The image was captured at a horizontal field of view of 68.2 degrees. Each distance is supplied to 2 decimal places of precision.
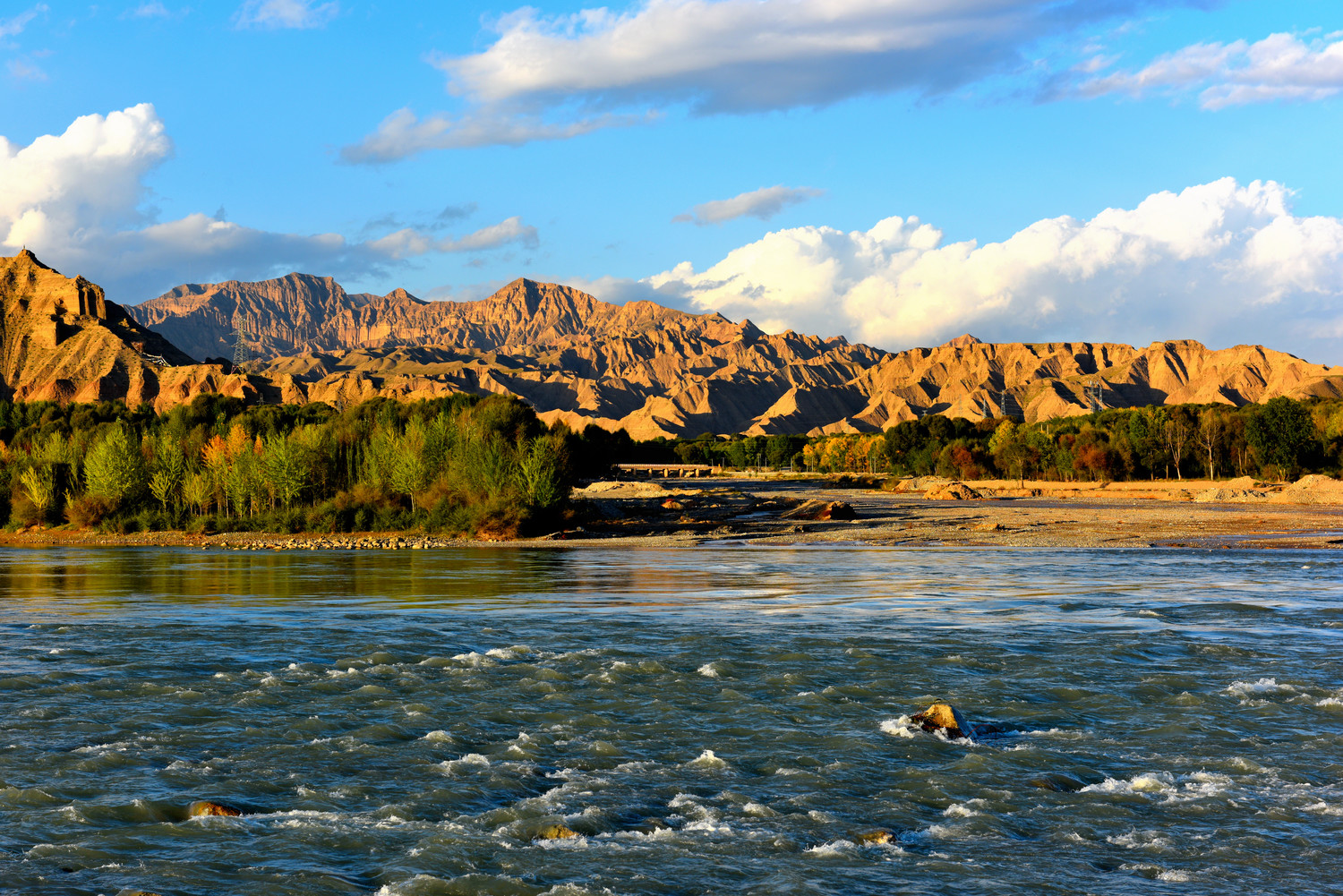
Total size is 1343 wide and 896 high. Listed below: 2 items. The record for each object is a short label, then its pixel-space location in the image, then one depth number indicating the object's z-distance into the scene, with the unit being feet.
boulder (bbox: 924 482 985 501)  418.10
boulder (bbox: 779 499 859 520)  284.61
